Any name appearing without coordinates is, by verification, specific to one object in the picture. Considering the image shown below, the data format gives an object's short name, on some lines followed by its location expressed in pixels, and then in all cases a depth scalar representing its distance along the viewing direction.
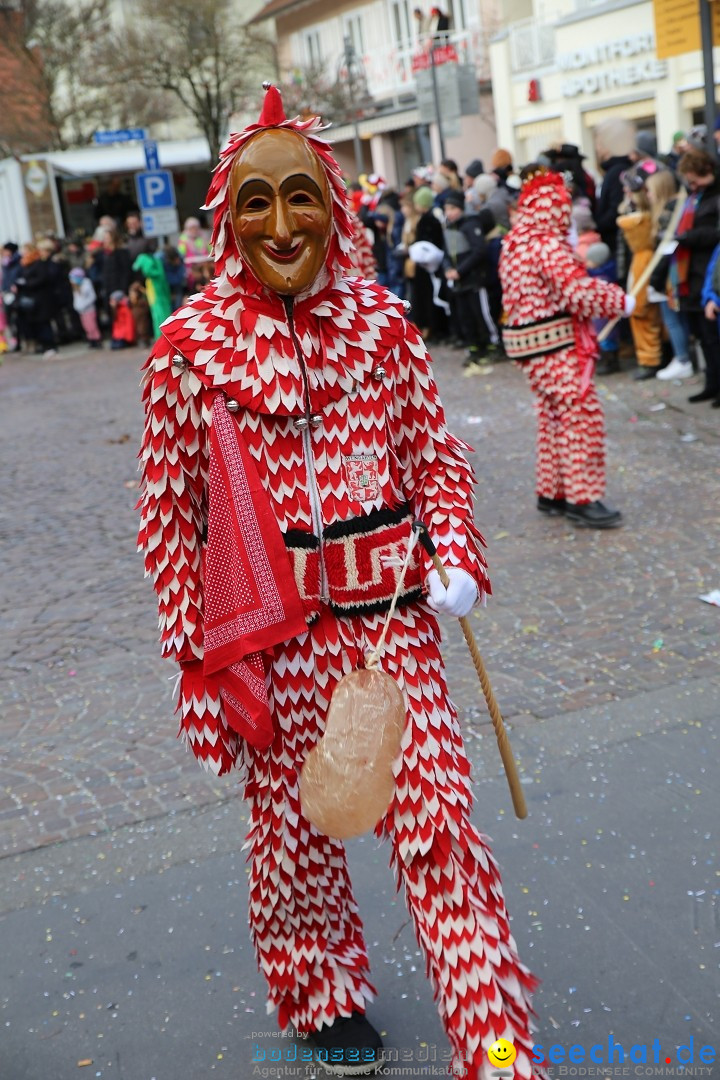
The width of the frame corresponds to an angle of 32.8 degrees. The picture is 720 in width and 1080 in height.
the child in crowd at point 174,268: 20.27
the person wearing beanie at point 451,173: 14.62
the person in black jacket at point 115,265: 20.42
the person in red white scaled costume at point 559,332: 6.58
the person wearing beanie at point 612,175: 11.78
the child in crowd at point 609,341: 11.77
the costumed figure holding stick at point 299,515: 2.54
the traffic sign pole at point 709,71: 10.22
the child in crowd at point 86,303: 21.86
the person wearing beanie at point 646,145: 11.86
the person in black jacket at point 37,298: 21.39
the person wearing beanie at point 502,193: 13.20
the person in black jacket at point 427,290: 14.89
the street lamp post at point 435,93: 15.85
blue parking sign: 18.44
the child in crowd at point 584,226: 11.62
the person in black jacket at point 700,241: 9.55
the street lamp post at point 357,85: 28.27
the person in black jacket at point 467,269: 13.22
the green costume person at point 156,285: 18.83
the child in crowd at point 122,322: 20.70
